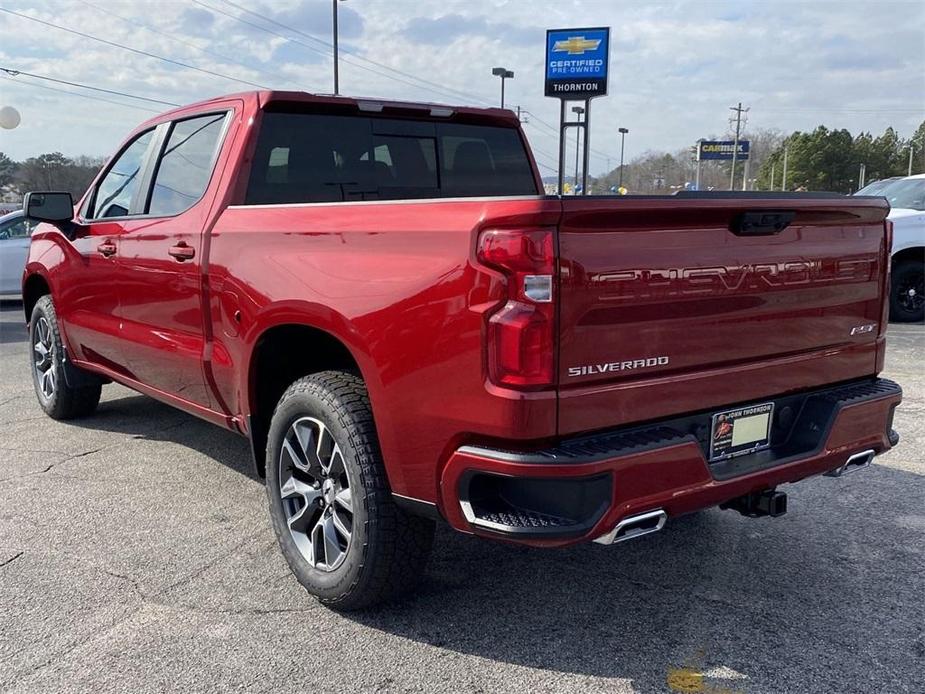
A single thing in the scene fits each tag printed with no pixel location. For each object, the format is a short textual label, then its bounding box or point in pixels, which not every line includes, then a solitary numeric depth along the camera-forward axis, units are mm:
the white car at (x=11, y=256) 13141
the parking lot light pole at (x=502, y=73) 39094
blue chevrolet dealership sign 28812
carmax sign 107812
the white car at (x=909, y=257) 10422
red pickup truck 2414
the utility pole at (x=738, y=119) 98088
